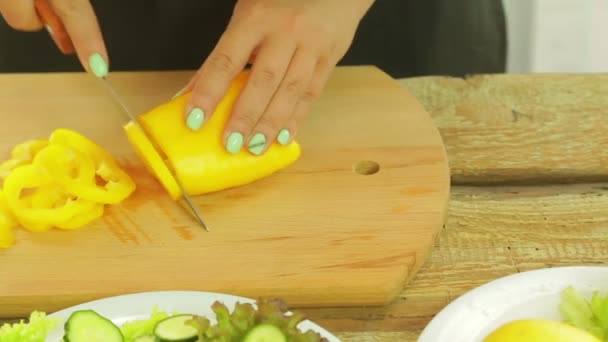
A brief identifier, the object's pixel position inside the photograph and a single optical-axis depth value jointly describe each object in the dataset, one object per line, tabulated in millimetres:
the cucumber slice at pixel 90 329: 748
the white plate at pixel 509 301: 760
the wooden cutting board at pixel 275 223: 839
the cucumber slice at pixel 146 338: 759
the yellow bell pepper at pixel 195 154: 888
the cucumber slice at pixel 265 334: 717
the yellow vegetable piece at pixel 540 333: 731
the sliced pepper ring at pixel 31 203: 867
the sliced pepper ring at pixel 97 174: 880
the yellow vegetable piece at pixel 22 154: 913
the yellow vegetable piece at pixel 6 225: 862
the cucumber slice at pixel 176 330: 745
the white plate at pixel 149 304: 789
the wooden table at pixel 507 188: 843
